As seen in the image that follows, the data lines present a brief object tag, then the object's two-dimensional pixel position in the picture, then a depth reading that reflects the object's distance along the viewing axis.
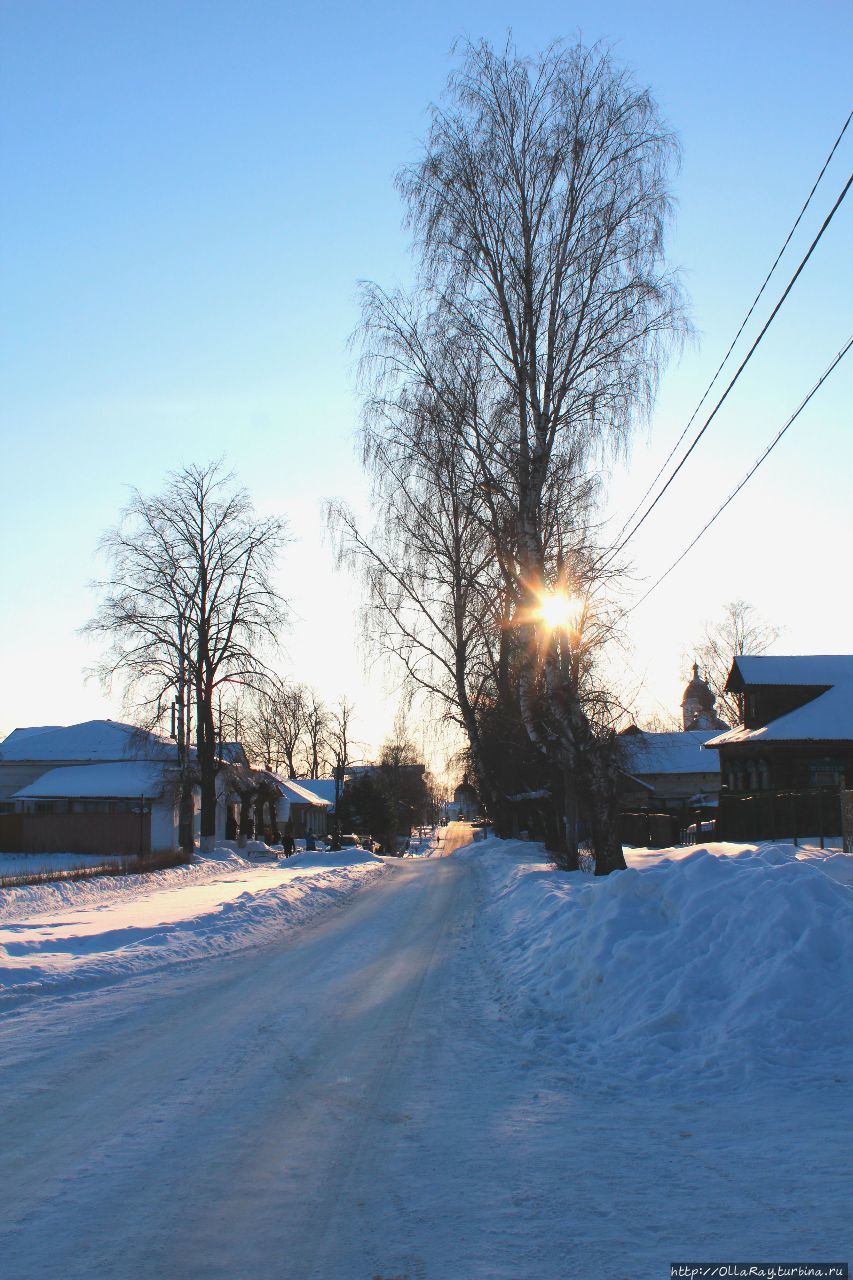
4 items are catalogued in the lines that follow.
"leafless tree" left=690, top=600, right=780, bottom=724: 75.14
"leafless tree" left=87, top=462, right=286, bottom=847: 38.56
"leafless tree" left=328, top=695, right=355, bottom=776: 100.89
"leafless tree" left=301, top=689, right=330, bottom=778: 103.12
